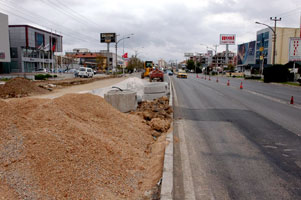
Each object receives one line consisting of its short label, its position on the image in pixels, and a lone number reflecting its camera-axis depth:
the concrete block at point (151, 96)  15.96
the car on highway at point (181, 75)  57.72
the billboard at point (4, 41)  39.06
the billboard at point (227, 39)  108.62
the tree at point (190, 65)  146.12
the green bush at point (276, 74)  41.16
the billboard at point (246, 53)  94.51
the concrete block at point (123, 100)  9.97
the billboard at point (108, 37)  94.19
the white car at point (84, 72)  46.05
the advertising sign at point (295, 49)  40.03
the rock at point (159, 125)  8.40
